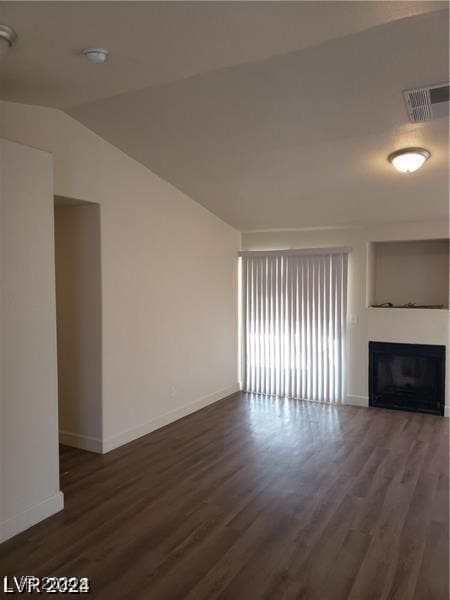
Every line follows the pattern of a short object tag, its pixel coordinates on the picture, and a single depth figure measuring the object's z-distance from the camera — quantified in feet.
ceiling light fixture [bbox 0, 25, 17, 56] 7.17
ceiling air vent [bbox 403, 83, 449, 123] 9.42
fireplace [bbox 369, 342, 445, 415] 17.29
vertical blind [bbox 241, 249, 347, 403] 18.78
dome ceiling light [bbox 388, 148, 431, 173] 11.98
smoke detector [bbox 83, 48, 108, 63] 7.94
